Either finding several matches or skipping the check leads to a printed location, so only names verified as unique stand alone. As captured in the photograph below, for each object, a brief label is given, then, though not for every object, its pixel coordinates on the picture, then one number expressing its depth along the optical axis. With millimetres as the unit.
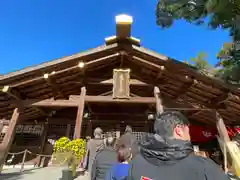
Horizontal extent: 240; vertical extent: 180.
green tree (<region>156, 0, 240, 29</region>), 4111
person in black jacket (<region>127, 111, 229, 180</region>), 1021
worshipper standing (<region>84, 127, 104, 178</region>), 4564
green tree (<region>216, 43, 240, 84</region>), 4598
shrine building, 5640
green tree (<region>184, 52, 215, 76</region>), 20181
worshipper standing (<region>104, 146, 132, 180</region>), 1592
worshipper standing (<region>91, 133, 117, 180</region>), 2318
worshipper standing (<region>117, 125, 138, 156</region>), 1918
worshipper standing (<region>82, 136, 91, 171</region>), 4873
